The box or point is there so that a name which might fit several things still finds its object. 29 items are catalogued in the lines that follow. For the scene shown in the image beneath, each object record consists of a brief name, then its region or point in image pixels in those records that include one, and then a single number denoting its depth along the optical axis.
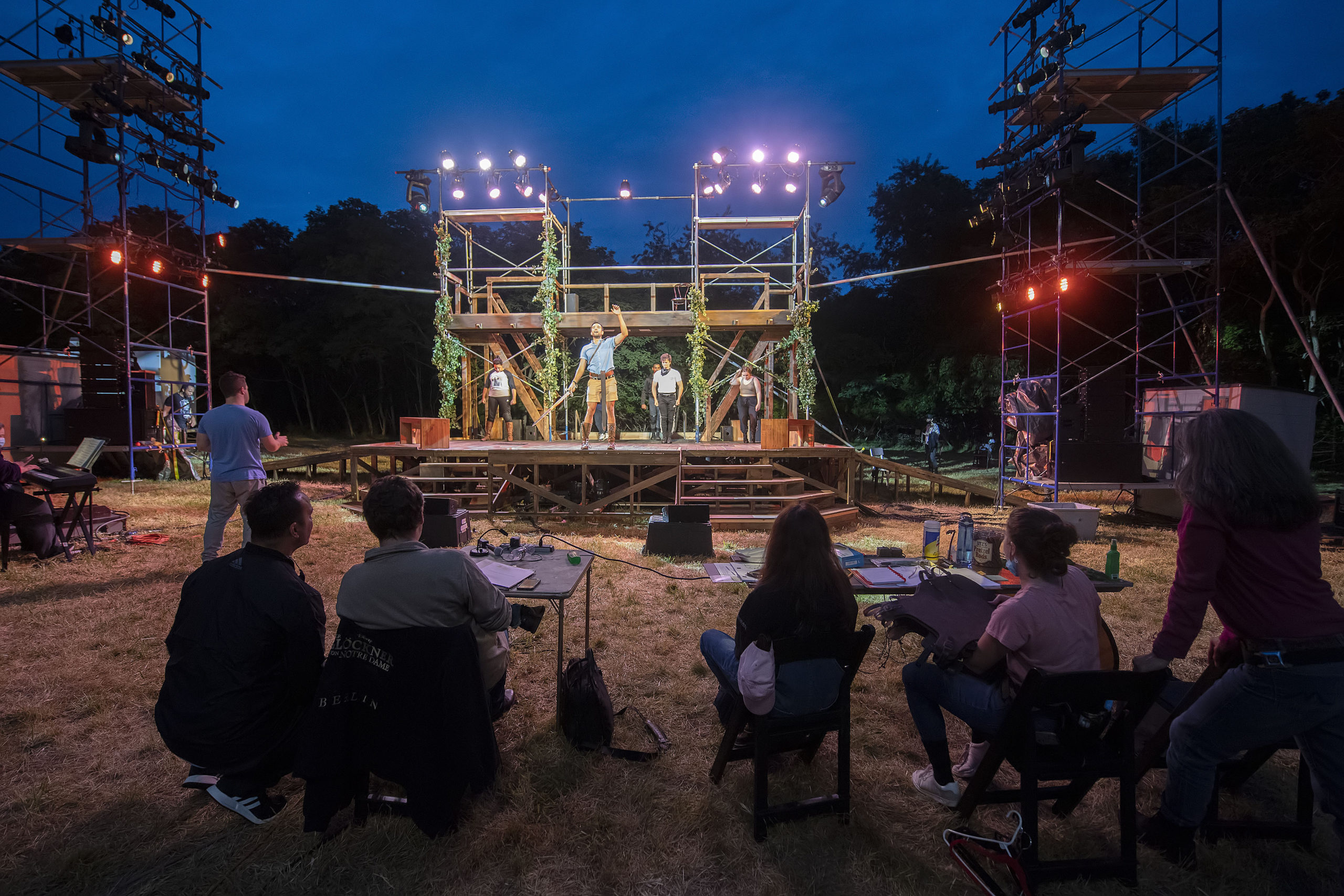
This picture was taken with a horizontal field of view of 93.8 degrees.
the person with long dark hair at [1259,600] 2.01
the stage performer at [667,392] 13.05
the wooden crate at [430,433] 10.50
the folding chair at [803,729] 2.49
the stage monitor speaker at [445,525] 4.64
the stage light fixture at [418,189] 13.23
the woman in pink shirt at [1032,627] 2.38
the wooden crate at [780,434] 9.93
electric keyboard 6.09
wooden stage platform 9.77
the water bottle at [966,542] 3.74
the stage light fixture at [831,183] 12.68
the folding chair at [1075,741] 2.14
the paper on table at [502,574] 3.26
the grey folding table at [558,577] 3.14
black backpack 3.27
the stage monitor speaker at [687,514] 7.59
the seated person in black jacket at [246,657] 2.44
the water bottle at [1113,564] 3.66
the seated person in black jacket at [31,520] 6.49
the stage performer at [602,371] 11.82
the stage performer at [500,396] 13.54
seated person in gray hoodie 2.37
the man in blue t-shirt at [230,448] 5.57
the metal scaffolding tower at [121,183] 10.92
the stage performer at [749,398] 12.92
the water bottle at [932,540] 3.91
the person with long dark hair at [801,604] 2.52
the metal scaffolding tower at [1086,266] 9.16
